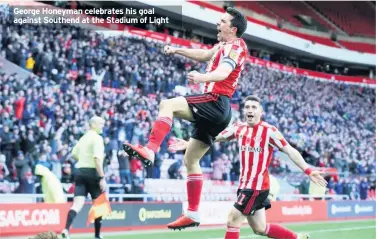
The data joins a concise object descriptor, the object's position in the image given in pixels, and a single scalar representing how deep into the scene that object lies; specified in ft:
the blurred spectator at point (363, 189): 94.53
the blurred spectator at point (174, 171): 66.13
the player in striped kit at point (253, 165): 29.66
